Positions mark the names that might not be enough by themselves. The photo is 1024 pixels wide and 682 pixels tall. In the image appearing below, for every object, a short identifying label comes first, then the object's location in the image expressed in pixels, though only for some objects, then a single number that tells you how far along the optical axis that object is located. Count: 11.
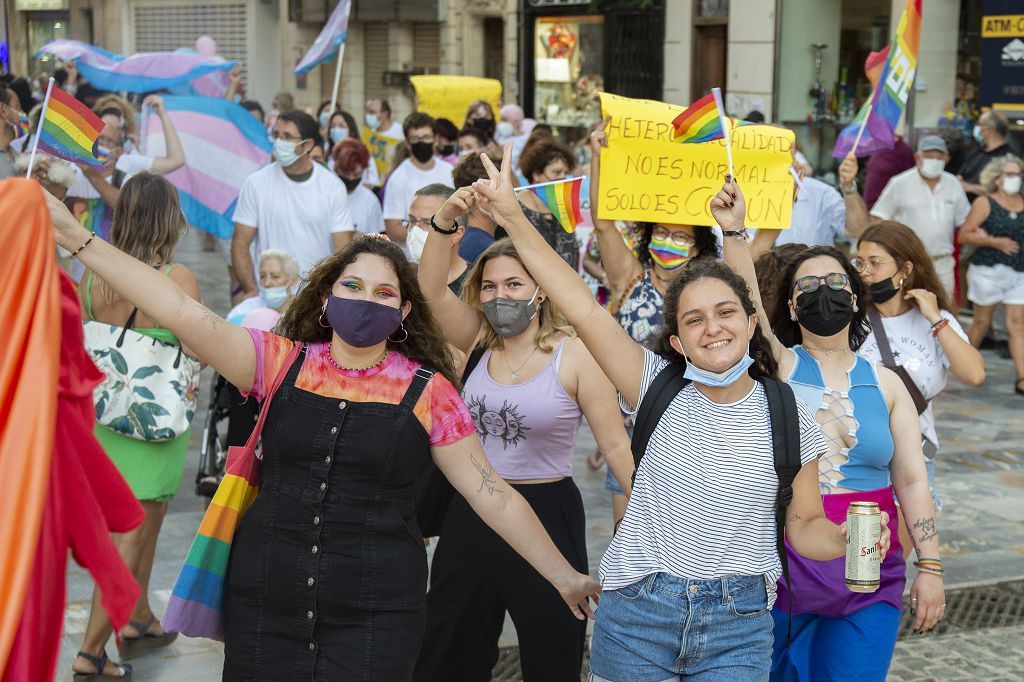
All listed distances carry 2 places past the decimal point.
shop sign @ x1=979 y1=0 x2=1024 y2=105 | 14.66
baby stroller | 6.59
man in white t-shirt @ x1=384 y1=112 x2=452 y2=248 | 10.86
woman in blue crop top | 4.50
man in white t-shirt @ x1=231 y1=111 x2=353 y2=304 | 8.88
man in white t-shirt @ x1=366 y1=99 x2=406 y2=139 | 17.06
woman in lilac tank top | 4.83
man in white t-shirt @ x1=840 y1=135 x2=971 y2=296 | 12.05
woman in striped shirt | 3.86
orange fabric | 2.80
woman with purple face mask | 3.91
